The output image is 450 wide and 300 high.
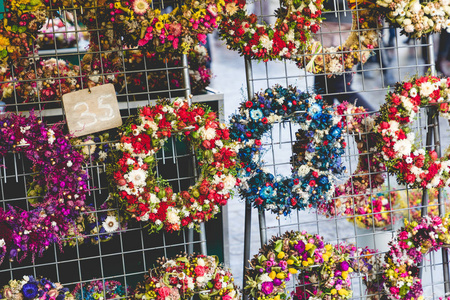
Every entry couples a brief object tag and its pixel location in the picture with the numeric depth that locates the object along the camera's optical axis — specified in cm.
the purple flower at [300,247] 268
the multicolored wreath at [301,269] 262
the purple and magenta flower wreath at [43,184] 231
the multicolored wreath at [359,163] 289
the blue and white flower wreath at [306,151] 264
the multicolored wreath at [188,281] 249
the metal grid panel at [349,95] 398
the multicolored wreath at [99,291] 259
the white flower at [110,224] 255
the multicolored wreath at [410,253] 287
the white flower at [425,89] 283
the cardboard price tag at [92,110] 244
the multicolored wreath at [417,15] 278
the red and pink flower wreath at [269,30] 257
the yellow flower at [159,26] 242
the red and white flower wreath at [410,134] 280
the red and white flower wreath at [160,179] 244
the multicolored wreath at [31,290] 234
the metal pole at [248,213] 269
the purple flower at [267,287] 257
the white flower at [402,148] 279
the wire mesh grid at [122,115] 264
